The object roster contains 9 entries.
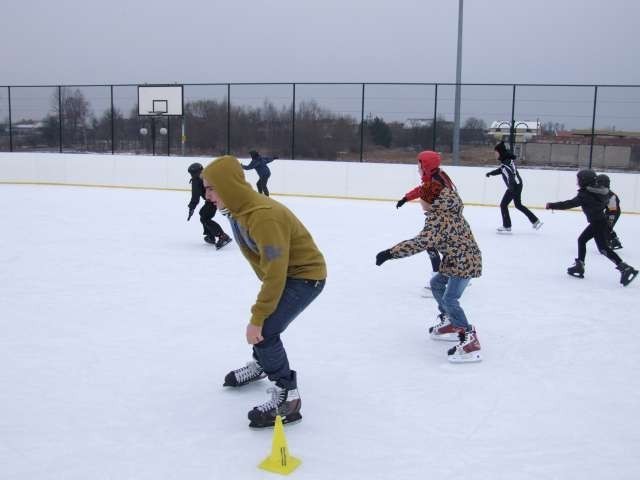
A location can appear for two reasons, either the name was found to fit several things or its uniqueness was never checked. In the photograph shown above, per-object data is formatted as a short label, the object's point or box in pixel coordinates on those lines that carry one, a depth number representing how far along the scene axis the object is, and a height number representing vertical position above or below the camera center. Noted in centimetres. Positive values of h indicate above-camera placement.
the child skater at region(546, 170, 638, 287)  648 -53
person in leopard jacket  413 -62
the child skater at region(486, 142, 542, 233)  968 -44
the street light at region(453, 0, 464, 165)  1709 +134
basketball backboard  1939 +145
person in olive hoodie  281 -53
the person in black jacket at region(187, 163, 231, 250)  839 -90
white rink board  1358 -61
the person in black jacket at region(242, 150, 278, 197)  1228 -31
